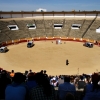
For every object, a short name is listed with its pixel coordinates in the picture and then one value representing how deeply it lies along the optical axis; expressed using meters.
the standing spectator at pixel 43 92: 5.38
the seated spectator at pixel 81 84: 11.89
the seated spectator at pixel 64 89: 6.38
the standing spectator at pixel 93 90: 5.58
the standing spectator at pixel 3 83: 6.91
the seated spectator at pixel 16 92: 5.53
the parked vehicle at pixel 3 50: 37.36
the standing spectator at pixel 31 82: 7.02
